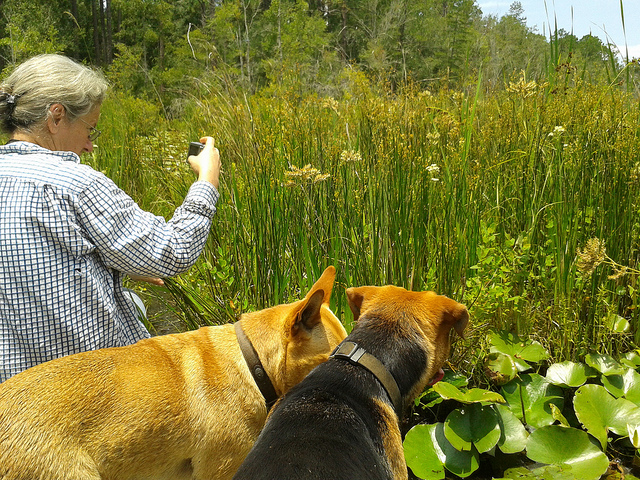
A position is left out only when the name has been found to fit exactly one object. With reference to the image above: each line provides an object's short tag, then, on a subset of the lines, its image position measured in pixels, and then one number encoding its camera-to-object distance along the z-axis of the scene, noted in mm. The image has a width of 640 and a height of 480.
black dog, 1448
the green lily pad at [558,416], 2386
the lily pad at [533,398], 2463
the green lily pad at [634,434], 2133
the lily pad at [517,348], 2619
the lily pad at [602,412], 2279
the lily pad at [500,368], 2525
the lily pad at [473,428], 2244
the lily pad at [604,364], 2520
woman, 1879
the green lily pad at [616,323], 2566
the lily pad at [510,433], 2287
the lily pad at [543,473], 2094
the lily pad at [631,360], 2616
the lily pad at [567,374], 2496
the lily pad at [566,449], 2158
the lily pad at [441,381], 2477
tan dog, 1569
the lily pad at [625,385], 2467
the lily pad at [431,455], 2242
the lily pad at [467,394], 2197
